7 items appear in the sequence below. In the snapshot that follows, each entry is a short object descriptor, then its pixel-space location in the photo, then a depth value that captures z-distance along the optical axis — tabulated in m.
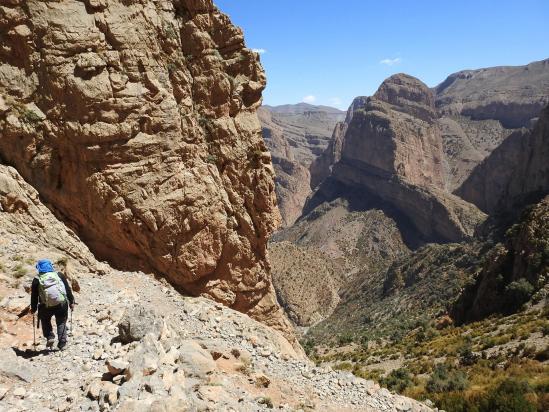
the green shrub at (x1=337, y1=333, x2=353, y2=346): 46.92
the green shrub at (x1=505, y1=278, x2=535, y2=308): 34.00
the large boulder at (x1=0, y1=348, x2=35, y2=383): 8.27
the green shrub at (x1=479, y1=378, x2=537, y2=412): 13.69
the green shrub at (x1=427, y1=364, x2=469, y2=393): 19.05
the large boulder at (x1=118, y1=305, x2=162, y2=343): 9.84
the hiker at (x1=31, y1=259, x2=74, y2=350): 9.52
